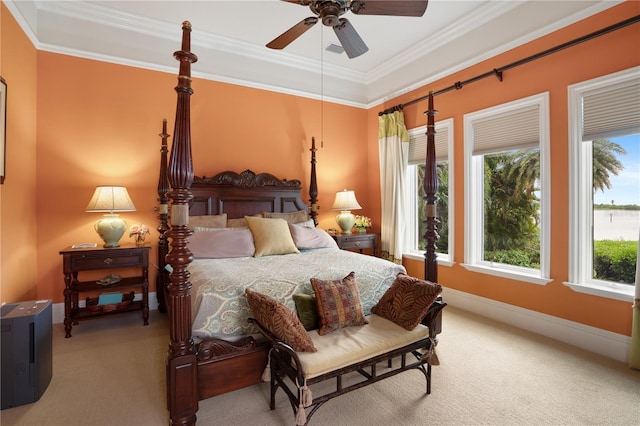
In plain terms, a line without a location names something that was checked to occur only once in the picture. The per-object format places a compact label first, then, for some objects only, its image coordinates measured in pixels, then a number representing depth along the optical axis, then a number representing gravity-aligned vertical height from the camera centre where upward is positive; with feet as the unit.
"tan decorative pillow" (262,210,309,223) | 13.80 -0.03
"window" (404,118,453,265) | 13.51 +1.12
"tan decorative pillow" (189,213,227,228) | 12.12 -0.21
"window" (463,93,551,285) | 10.46 +0.90
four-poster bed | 5.91 -2.54
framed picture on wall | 8.63 +2.45
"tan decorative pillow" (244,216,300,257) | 10.77 -0.75
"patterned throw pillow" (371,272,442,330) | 7.29 -2.06
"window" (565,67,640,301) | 8.73 +0.89
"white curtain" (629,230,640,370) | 8.02 -2.99
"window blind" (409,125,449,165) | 13.75 +3.18
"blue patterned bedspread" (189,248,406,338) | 6.68 -1.55
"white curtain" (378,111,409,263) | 15.29 +1.68
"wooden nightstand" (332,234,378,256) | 14.90 -1.26
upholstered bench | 5.77 -2.65
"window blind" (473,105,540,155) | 10.72 +3.01
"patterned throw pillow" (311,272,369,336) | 6.99 -2.01
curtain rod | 8.35 +5.03
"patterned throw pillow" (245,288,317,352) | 5.98 -2.07
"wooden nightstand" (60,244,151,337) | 10.34 -2.25
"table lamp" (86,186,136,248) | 10.79 +0.30
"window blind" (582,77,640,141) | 8.48 +2.86
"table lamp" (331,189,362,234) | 15.46 +0.39
